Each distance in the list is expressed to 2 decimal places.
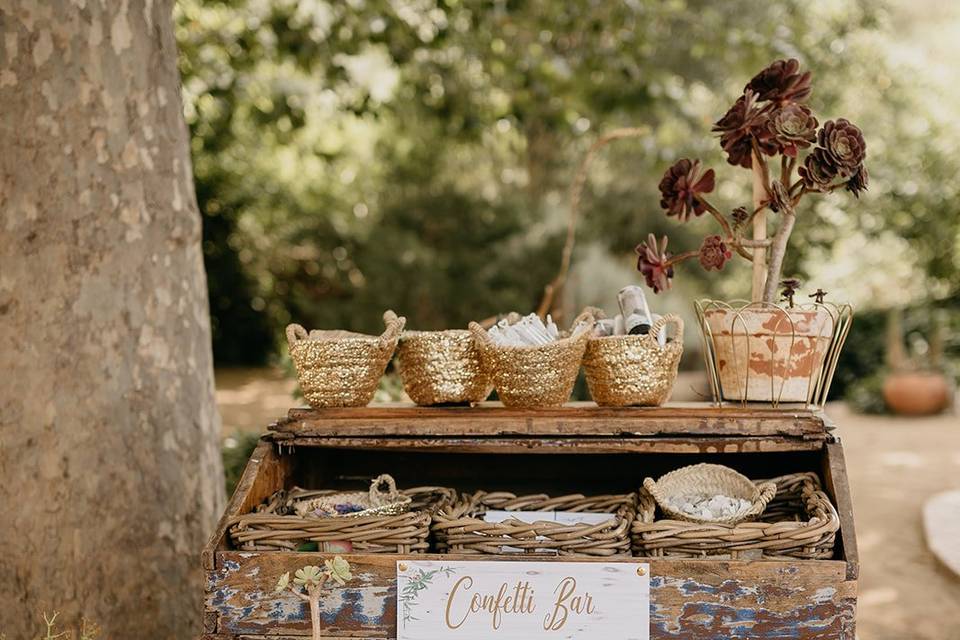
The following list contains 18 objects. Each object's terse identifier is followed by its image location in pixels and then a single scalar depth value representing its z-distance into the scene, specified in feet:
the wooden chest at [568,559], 5.72
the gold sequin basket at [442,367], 6.93
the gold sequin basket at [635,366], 6.62
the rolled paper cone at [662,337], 6.71
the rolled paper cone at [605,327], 7.06
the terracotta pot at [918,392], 31.45
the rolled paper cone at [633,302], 6.98
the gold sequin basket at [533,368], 6.59
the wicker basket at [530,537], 5.95
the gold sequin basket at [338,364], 6.74
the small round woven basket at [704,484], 6.35
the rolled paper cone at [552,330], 6.91
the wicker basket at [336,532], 6.05
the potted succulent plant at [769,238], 6.60
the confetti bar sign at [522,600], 5.77
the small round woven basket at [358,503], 6.52
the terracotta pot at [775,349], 6.61
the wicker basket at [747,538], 5.77
